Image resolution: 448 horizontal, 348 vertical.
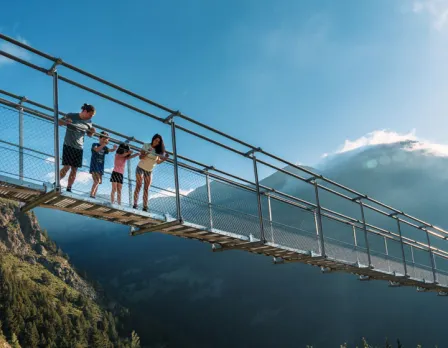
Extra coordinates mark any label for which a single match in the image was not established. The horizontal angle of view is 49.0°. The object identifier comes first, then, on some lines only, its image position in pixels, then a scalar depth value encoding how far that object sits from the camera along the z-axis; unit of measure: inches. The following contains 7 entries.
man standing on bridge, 294.8
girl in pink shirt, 326.6
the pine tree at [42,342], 5674.2
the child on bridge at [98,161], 311.0
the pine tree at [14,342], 5187.0
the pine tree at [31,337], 5561.0
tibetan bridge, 284.4
